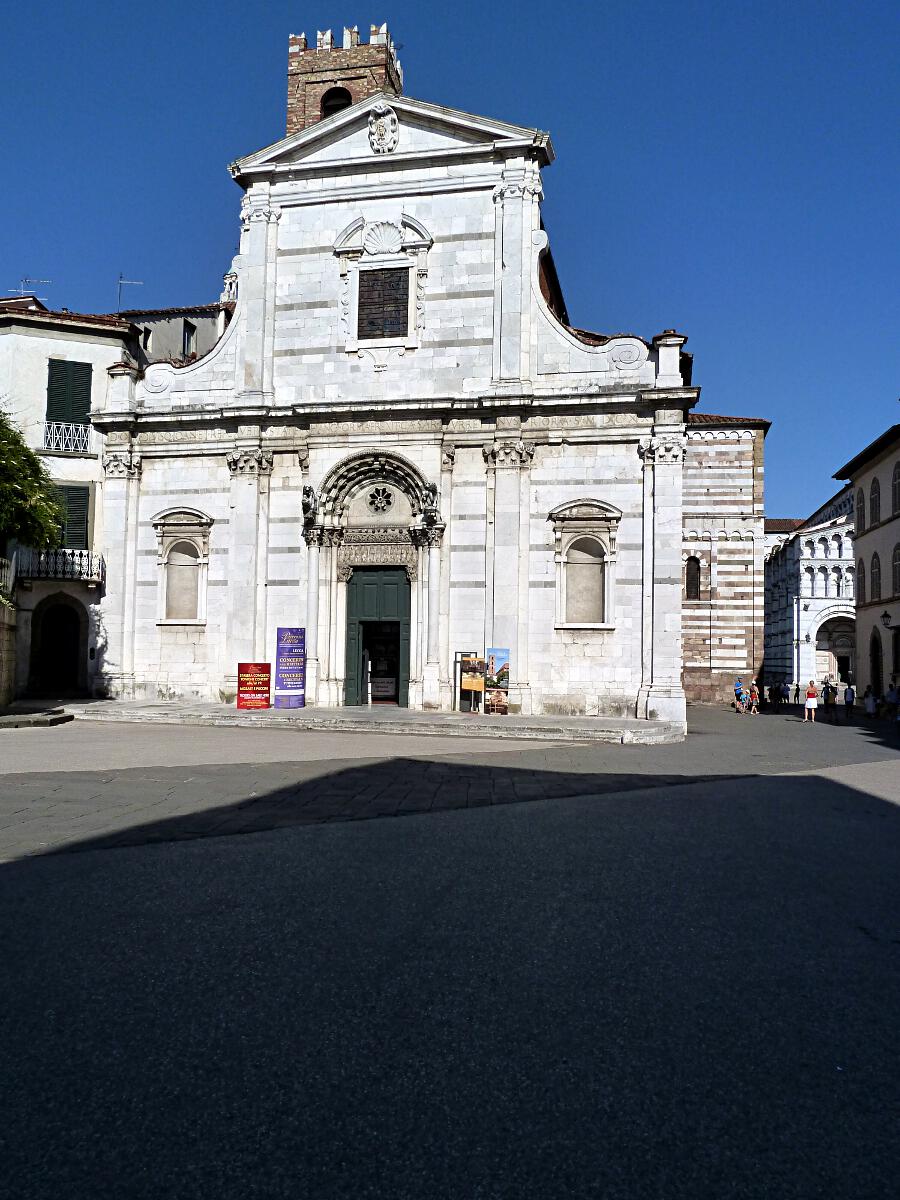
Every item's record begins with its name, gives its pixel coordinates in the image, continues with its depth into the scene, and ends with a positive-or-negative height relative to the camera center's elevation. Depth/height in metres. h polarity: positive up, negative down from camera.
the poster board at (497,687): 20.42 -0.85
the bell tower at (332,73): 28.89 +19.26
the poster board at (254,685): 21.05 -0.91
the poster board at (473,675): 20.53 -0.58
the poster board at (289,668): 21.09 -0.49
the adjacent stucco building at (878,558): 30.64 +3.69
